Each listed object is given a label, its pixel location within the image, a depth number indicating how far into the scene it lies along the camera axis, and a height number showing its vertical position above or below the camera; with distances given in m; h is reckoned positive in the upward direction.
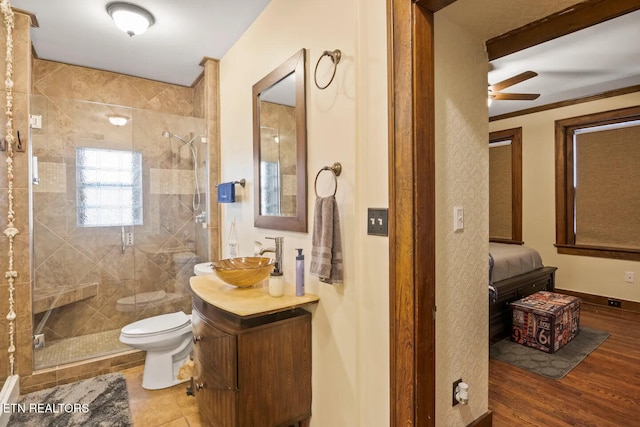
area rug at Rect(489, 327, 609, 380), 2.49 -1.23
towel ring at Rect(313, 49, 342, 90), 1.61 +0.76
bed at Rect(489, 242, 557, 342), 2.93 -0.72
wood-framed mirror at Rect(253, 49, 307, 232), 1.89 +0.41
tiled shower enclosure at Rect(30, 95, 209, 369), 2.71 -0.07
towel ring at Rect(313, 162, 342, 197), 1.62 +0.20
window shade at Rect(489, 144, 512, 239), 4.86 +0.23
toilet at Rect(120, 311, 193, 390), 2.32 -1.00
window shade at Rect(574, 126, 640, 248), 3.70 +0.22
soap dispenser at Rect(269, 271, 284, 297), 1.76 -0.40
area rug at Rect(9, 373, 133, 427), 2.01 -1.29
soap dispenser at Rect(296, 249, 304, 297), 1.78 -0.37
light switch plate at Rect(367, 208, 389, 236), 1.40 -0.05
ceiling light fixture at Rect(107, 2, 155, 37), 2.26 +1.38
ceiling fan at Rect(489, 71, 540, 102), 2.96 +1.18
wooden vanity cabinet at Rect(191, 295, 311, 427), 1.54 -0.79
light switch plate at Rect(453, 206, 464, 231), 1.58 -0.05
